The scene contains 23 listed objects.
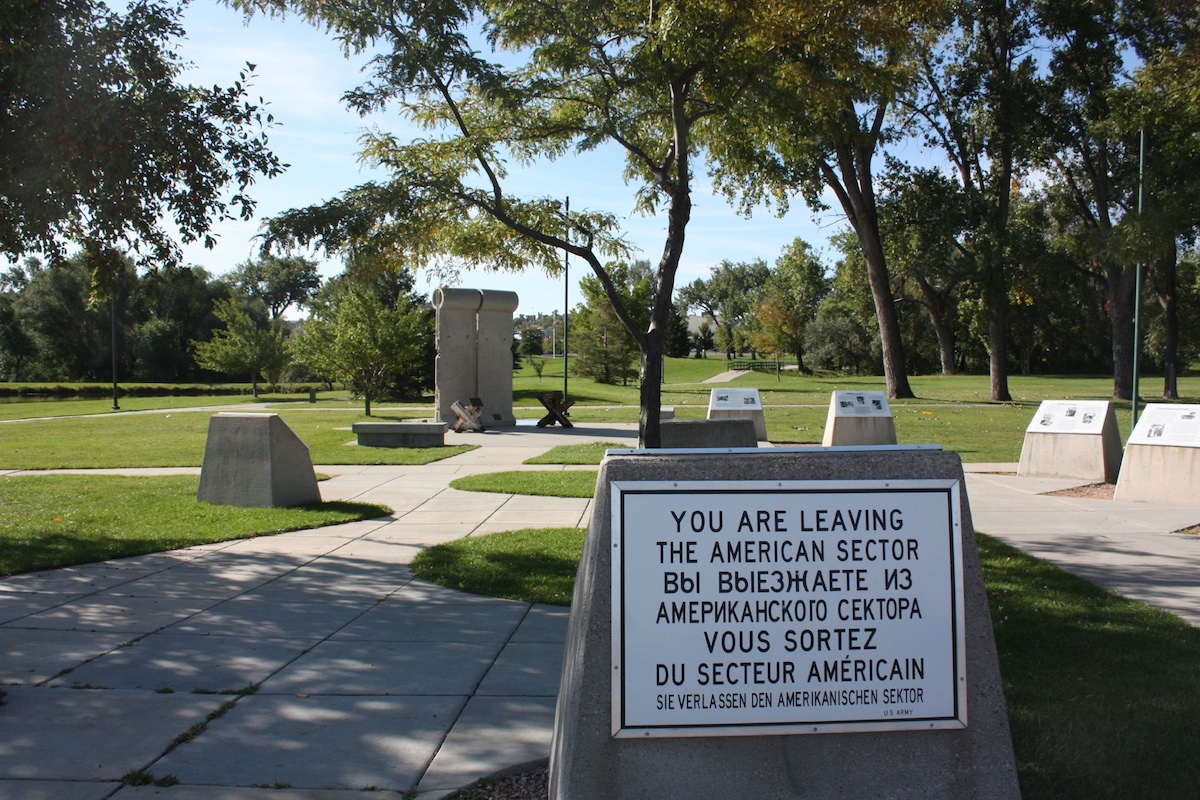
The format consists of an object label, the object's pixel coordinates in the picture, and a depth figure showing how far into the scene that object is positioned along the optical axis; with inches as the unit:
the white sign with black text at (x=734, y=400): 665.6
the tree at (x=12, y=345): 2378.2
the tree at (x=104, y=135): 254.5
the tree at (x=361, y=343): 1058.1
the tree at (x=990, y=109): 1155.9
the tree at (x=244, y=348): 1691.7
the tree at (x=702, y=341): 4163.4
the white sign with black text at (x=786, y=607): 120.6
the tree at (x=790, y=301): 2245.3
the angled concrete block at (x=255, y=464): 402.9
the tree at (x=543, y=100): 372.5
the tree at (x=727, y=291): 4488.2
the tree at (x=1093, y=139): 1095.0
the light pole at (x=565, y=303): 1186.5
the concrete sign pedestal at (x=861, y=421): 609.7
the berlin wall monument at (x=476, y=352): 850.1
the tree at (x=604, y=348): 1972.2
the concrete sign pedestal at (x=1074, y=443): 509.4
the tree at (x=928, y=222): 1173.7
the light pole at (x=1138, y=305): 712.0
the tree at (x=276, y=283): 3597.4
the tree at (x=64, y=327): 2268.7
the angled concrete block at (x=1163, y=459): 411.8
